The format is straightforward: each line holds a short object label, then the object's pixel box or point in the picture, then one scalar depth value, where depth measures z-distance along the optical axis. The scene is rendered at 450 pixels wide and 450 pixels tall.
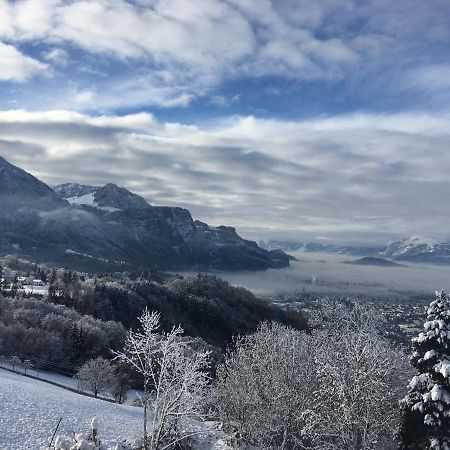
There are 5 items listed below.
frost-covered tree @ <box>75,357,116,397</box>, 61.62
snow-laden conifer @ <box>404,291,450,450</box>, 30.47
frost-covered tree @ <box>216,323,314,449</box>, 40.28
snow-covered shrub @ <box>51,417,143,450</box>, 28.44
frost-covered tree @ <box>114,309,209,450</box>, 31.19
